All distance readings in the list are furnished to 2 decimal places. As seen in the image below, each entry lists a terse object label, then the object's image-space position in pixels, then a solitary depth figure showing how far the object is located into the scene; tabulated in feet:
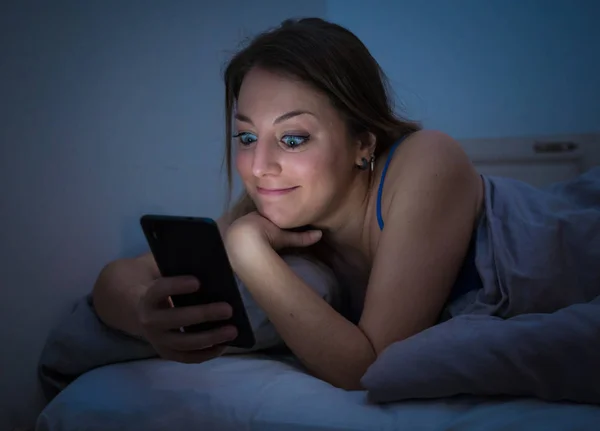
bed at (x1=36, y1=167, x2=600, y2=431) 1.82
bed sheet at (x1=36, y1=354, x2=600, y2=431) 1.75
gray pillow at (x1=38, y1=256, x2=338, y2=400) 2.86
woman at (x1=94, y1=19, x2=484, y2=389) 2.44
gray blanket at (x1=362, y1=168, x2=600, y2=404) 1.82
